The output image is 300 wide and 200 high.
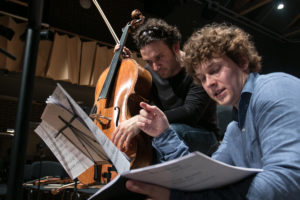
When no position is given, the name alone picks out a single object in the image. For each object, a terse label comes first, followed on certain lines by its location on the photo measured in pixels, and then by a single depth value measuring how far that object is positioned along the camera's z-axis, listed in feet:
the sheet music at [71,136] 2.28
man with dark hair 5.06
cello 4.60
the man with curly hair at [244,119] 2.01
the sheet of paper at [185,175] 1.71
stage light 15.37
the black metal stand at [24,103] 2.14
